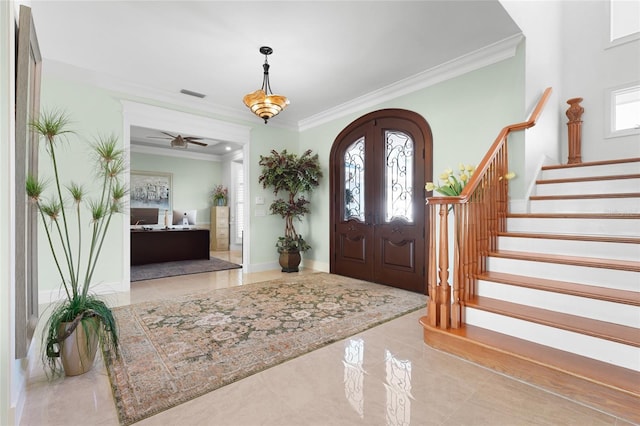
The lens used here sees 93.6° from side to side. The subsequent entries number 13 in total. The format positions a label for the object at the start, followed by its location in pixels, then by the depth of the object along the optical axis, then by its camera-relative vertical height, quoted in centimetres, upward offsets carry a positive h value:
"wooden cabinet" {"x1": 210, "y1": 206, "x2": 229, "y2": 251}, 837 -47
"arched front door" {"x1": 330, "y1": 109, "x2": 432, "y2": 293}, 403 +22
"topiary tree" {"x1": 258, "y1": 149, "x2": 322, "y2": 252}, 525 +56
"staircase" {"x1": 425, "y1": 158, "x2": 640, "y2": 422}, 171 -62
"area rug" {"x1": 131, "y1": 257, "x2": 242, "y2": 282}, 501 -105
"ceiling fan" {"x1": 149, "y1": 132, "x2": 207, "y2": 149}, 583 +139
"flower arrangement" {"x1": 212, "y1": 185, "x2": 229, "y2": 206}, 855 +49
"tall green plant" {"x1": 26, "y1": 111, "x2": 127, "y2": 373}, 177 -62
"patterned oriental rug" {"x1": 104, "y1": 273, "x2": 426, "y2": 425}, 183 -105
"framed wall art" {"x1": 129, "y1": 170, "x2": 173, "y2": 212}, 766 +59
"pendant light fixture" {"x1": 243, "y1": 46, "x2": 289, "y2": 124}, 323 +120
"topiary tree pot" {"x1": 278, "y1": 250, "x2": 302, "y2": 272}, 531 -86
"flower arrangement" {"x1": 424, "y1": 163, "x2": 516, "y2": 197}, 308 +30
